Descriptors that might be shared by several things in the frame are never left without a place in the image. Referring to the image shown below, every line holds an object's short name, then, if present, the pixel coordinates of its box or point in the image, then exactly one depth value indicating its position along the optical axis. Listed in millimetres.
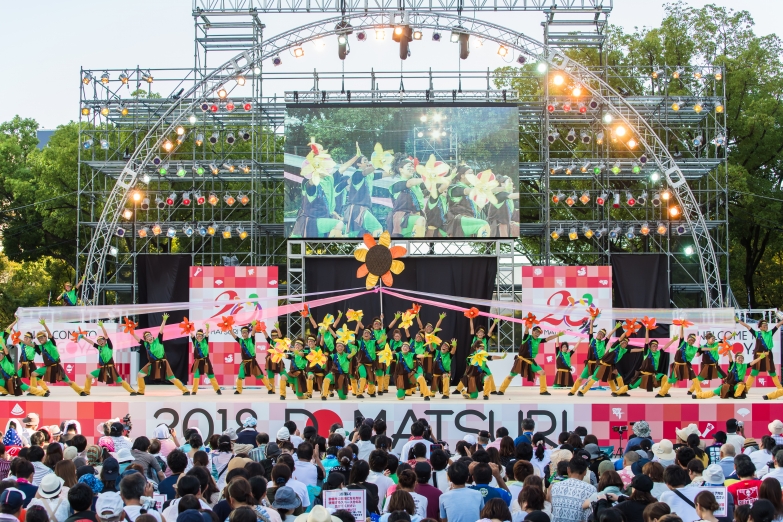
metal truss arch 18750
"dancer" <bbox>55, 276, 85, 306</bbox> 17500
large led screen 20047
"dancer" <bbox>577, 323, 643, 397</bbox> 15516
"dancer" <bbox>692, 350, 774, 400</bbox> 14996
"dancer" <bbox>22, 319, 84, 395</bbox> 15531
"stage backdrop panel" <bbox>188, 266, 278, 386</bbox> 18875
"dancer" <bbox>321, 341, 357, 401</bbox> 15062
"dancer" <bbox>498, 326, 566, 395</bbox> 15586
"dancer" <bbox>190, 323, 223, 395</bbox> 16000
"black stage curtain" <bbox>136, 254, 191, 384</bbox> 21375
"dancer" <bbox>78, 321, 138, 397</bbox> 15633
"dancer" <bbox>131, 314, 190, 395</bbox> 15875
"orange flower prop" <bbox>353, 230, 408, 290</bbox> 17336
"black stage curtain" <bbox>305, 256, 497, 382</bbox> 20625
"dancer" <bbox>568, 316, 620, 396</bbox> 15703
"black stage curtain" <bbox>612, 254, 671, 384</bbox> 20984
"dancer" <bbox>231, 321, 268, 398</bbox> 16031
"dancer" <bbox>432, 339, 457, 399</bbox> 15359
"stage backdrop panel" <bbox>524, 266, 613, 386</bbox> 18859
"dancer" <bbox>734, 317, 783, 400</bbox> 15344
